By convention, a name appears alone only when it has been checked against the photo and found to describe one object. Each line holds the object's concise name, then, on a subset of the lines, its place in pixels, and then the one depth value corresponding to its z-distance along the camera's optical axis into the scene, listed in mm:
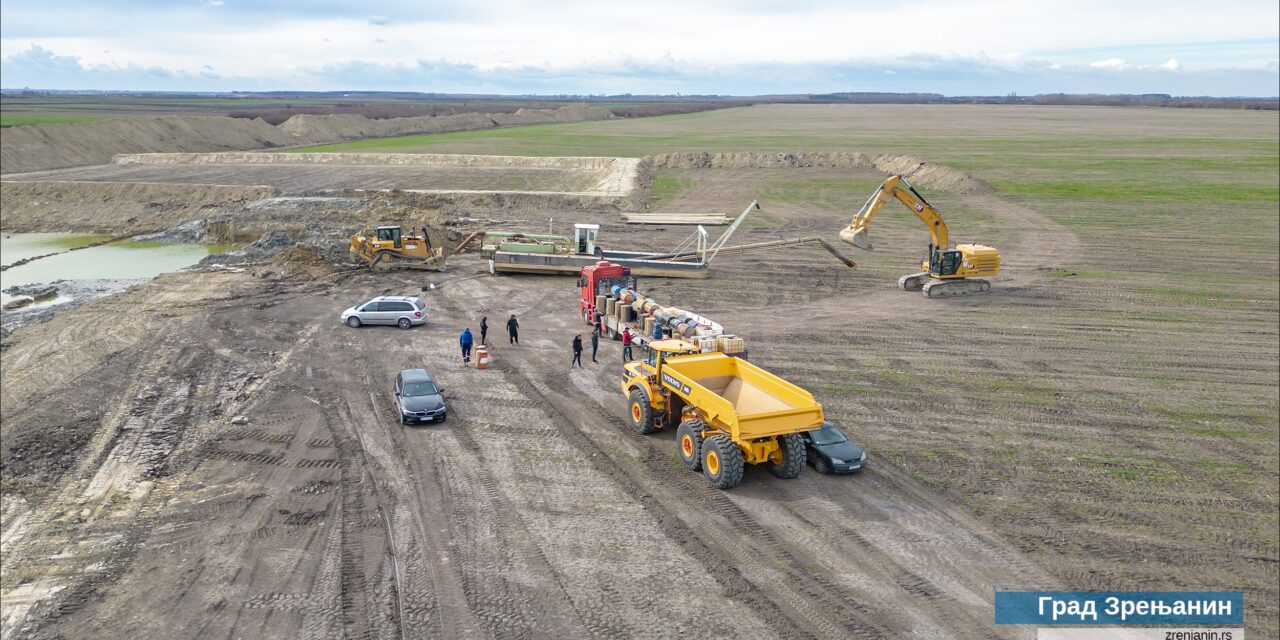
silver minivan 30547
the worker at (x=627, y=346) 26375
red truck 30531
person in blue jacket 26125
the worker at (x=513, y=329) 28453
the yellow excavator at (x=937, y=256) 35625
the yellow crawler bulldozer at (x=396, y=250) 40625
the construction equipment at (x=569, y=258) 39281
